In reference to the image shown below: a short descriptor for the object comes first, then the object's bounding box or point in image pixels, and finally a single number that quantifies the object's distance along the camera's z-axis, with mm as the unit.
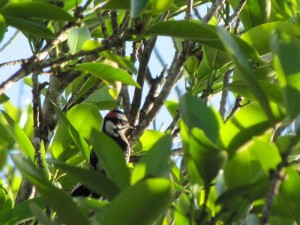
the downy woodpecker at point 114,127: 9139
